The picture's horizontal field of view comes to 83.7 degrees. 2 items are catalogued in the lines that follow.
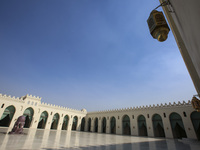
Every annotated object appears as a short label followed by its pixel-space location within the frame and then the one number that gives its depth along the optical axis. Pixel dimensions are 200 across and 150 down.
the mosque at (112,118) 18.58
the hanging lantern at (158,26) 2.89
